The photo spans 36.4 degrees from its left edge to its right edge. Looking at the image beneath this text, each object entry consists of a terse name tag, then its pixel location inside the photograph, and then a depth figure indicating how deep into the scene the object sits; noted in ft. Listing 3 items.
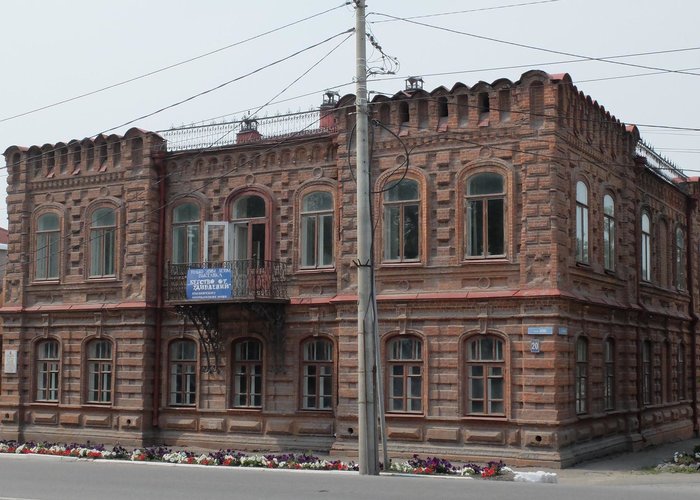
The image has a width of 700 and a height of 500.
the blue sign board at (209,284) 83.05
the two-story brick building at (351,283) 75.25
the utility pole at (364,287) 63.10
